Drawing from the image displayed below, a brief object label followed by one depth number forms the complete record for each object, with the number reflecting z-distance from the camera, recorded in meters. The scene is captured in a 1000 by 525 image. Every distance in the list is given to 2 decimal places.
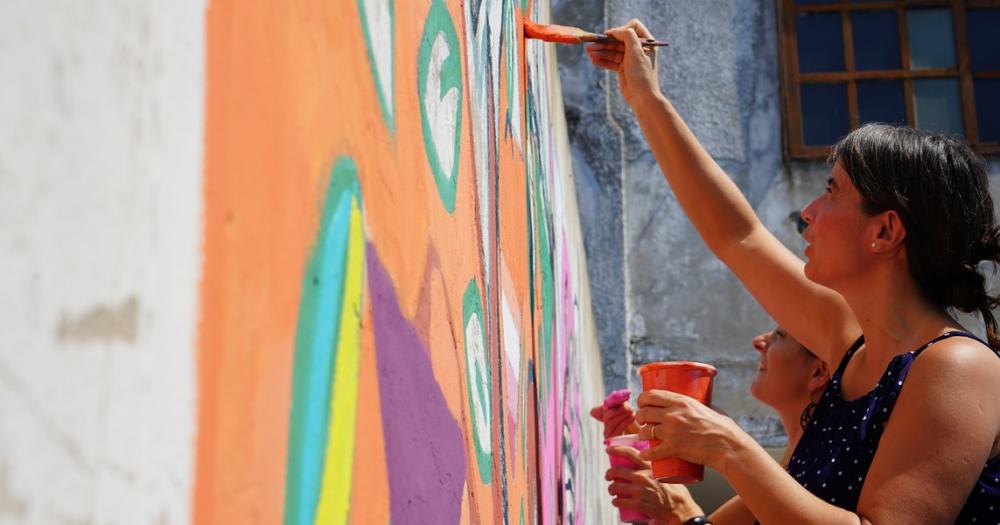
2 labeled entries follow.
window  7.51
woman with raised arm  1.43
